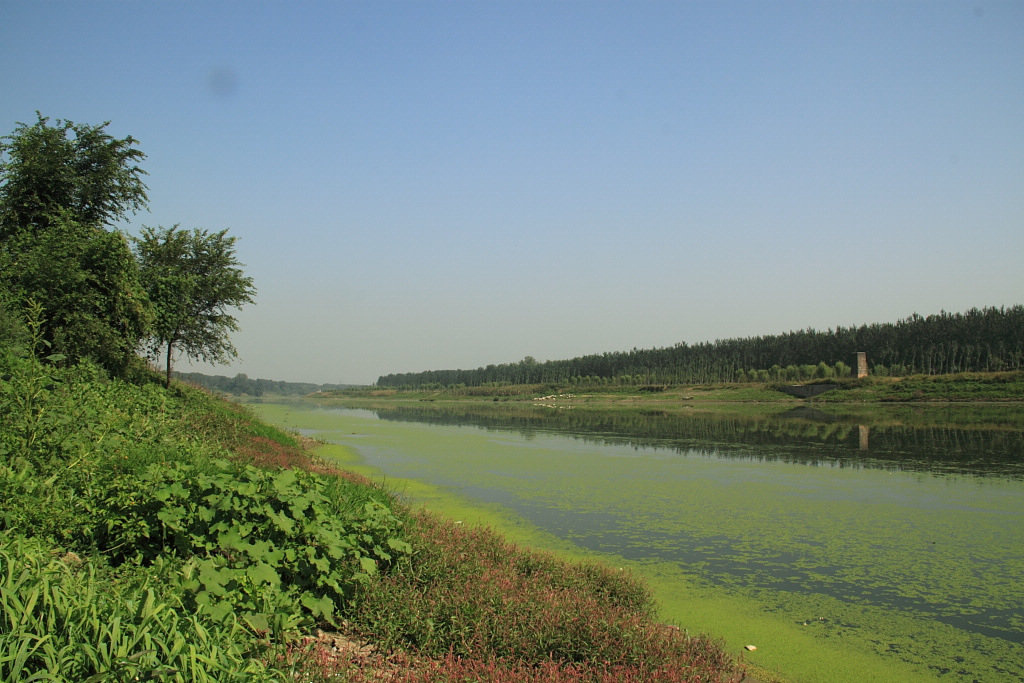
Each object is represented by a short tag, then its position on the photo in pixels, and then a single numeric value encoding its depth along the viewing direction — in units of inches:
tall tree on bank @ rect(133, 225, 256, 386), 1000.9
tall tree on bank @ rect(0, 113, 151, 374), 664.4
